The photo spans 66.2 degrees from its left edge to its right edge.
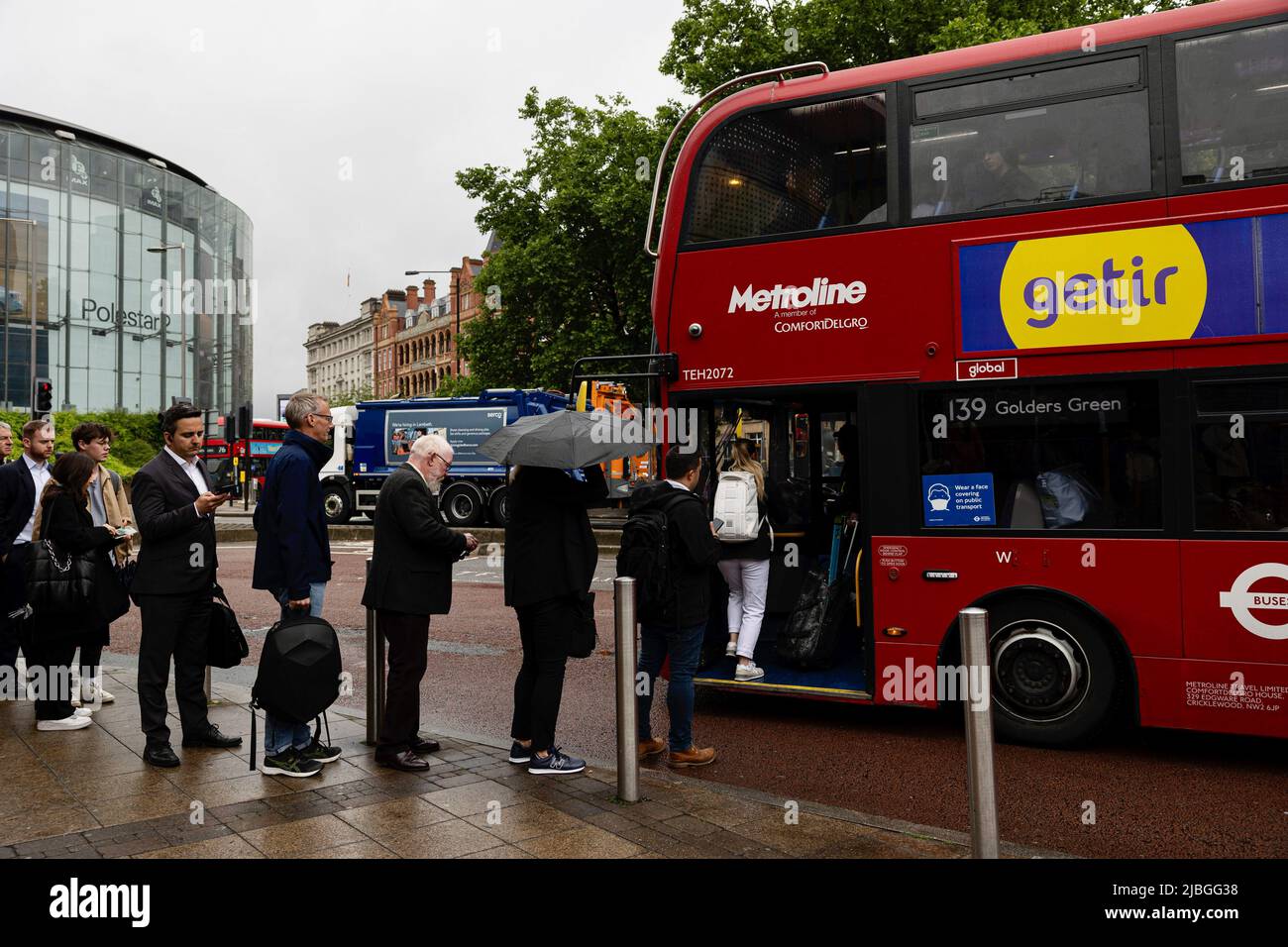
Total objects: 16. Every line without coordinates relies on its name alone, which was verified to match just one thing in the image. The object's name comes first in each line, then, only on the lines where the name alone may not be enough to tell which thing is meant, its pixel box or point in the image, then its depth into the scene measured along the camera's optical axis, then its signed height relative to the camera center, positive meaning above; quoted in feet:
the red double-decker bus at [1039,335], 17.24 +3.35
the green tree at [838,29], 68.64 +36.20
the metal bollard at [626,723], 14.88 -3.18
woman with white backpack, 21.80 -0.91
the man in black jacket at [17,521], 20.12 +0.06
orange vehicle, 22.58 +2.38
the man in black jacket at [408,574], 16.37 -0.94
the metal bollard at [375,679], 18.69 -3.04
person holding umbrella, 16.44 -0.72
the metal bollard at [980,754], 11.79 -2.96
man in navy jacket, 16.48 -0.29
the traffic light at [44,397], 53.52 +6.99
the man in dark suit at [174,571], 17.06 -0.87
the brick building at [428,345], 281.13 +52.93
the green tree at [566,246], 93.15 +25.95
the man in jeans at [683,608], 17.29 -1.69
